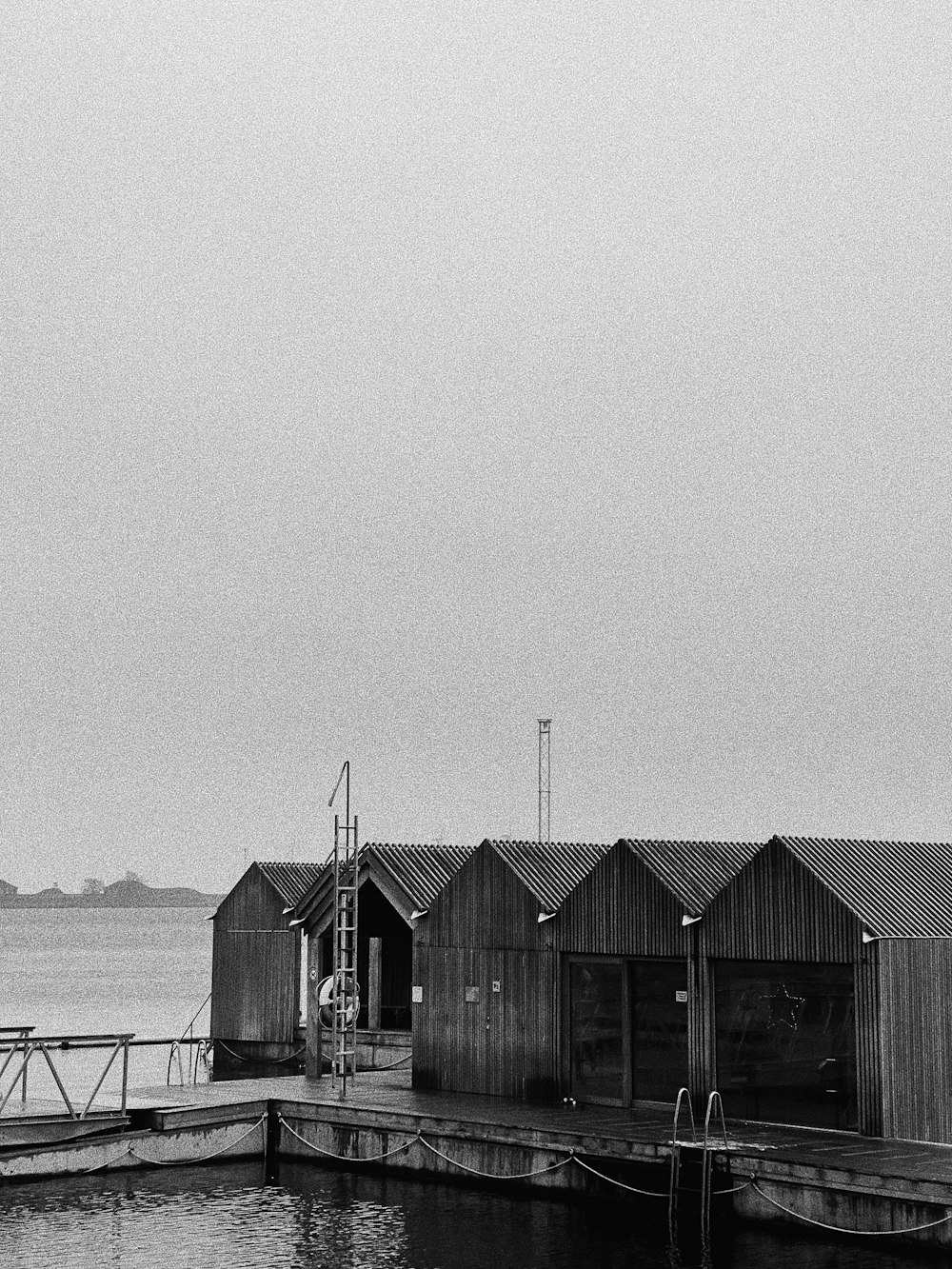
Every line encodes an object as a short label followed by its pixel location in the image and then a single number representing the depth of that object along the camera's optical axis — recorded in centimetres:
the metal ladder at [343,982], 2880
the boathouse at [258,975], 4050
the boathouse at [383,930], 3344
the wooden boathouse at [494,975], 2805
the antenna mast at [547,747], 4752
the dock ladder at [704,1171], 2156
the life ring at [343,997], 2932
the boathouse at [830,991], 2344
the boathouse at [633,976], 2602
